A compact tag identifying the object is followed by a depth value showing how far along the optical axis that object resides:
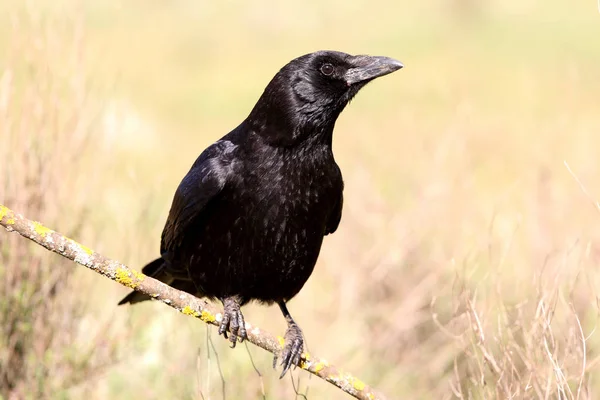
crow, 9.23
